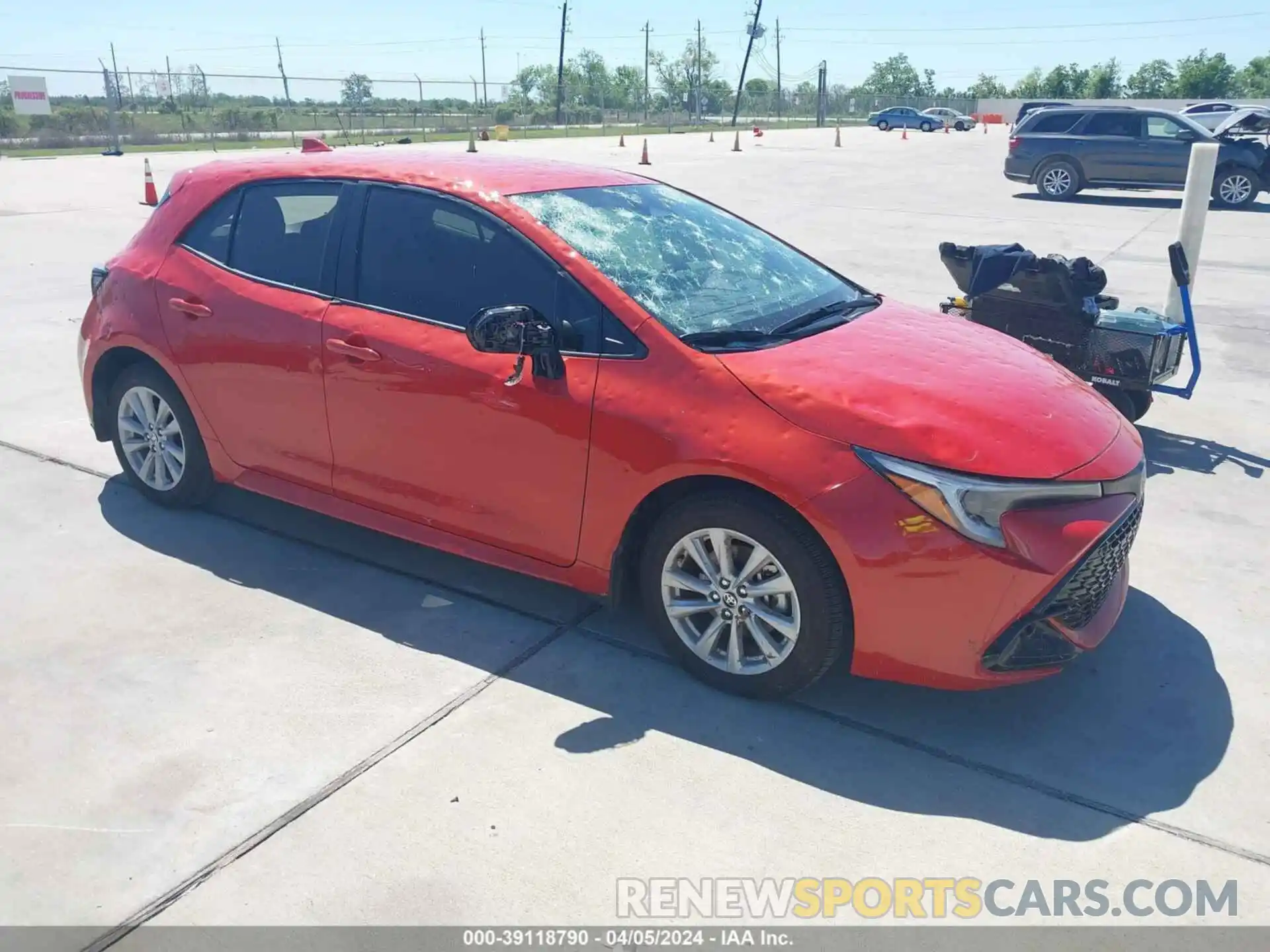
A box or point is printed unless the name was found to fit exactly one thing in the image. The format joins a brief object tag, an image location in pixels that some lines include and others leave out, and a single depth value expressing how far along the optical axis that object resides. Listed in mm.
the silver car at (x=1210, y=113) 21328
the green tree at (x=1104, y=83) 98188
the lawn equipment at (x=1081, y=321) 5883
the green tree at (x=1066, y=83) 101562
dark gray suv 18828
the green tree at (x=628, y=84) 78888
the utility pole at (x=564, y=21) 78831
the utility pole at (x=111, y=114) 28922
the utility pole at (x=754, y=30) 87250
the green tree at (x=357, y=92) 42188
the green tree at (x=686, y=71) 114000
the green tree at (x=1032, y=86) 102688
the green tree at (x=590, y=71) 113188
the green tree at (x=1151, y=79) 98750
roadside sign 39625
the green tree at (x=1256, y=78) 87500
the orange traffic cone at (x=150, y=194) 16266
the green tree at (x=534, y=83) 59403
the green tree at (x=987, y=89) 118375
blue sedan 61188
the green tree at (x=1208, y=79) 87556
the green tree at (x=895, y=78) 124250
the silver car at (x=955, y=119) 60188
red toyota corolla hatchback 3209
